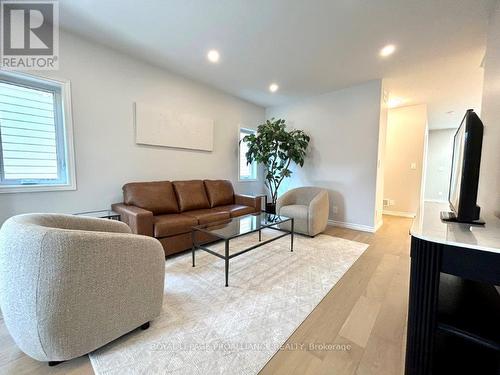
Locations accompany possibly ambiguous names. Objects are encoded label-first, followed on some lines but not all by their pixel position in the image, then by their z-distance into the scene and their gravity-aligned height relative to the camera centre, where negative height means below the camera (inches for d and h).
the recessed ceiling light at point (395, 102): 168.8 +60.3
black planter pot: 177.2 -28.3
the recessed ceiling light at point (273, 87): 148.1 +61.2
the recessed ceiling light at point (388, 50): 98.5 +59.5
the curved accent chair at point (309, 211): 129.6 -23.4
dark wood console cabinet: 32.6 -24.1
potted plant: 159.8 +20.1
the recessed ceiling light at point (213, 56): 106.8 +60.4
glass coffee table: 80.1 -23.7
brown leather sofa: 93.0 -19.2
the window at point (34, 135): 83.7 +14.6
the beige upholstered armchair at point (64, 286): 39.3 -23.0
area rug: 46.1 -40.5
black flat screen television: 40.2 +1.3
